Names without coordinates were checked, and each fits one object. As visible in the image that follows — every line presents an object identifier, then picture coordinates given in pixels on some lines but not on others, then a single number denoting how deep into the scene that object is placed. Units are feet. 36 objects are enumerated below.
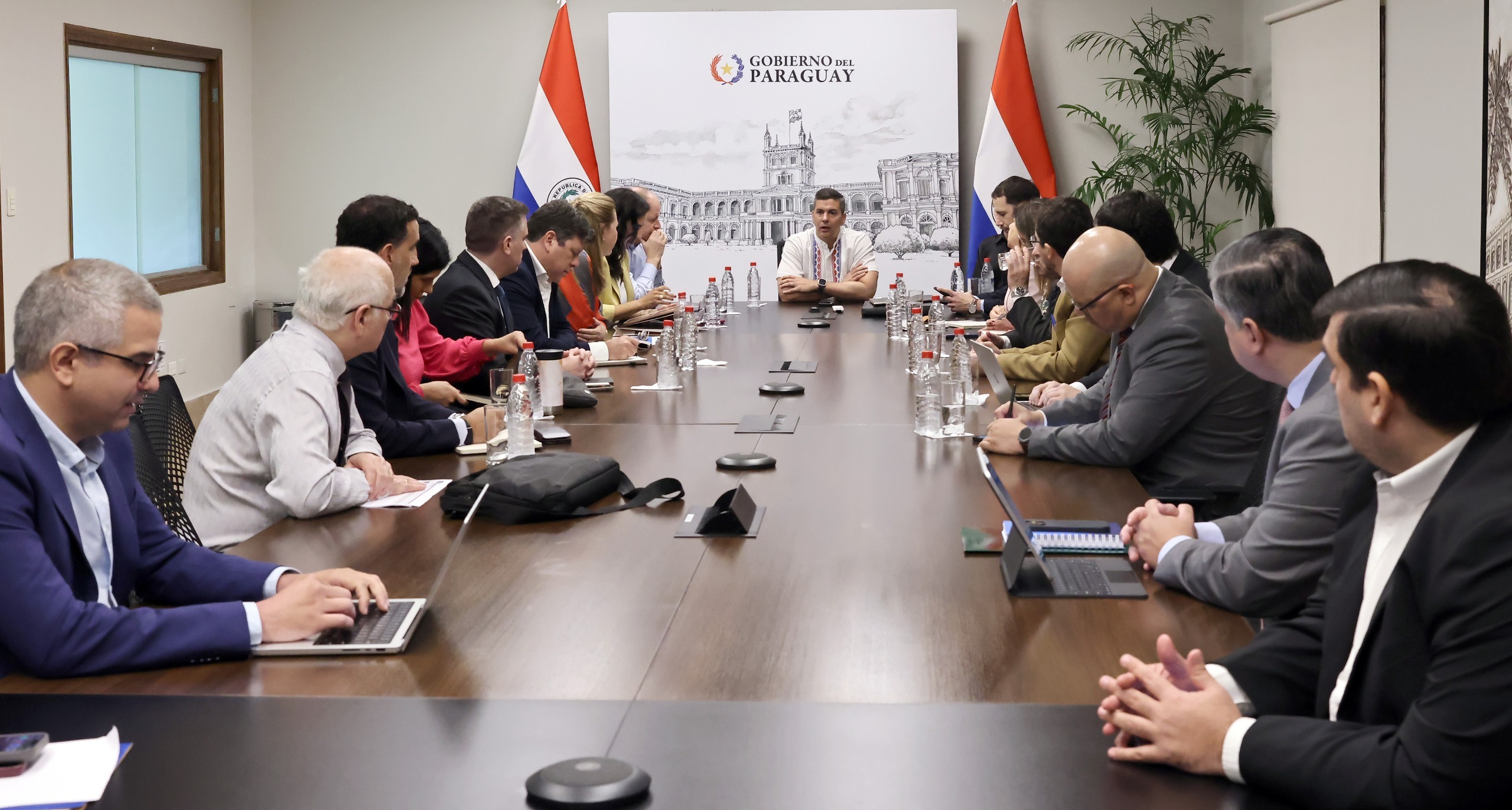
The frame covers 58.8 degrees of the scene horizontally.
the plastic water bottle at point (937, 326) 14.35
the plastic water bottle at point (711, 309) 21.26
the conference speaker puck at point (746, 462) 10.55
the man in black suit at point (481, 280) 17.13
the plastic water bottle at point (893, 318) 19.67
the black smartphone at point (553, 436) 11.55
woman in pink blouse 15.53
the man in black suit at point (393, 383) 11.44
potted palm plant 25.86
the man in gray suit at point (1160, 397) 10.59
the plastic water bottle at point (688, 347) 16.43
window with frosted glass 23.79
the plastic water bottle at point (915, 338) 15.58
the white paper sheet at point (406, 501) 9.37
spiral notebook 7.96
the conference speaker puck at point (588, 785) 4.72
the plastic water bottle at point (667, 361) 14.83
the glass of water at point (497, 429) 10.98
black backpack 8.91
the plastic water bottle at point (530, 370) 12.57
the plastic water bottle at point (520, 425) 10.99
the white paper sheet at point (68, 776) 4.74
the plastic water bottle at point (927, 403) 11.84
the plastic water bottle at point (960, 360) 12.42
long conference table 4.96
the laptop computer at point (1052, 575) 7.16
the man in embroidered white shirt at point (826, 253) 25.53
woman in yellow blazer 21.21
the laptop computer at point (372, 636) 6.33
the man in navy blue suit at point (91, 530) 5.99
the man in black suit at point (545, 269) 18.25
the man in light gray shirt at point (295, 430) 9.09
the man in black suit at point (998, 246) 22.84
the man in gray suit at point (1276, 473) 6.97
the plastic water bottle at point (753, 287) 26.66
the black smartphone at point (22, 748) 4.88
